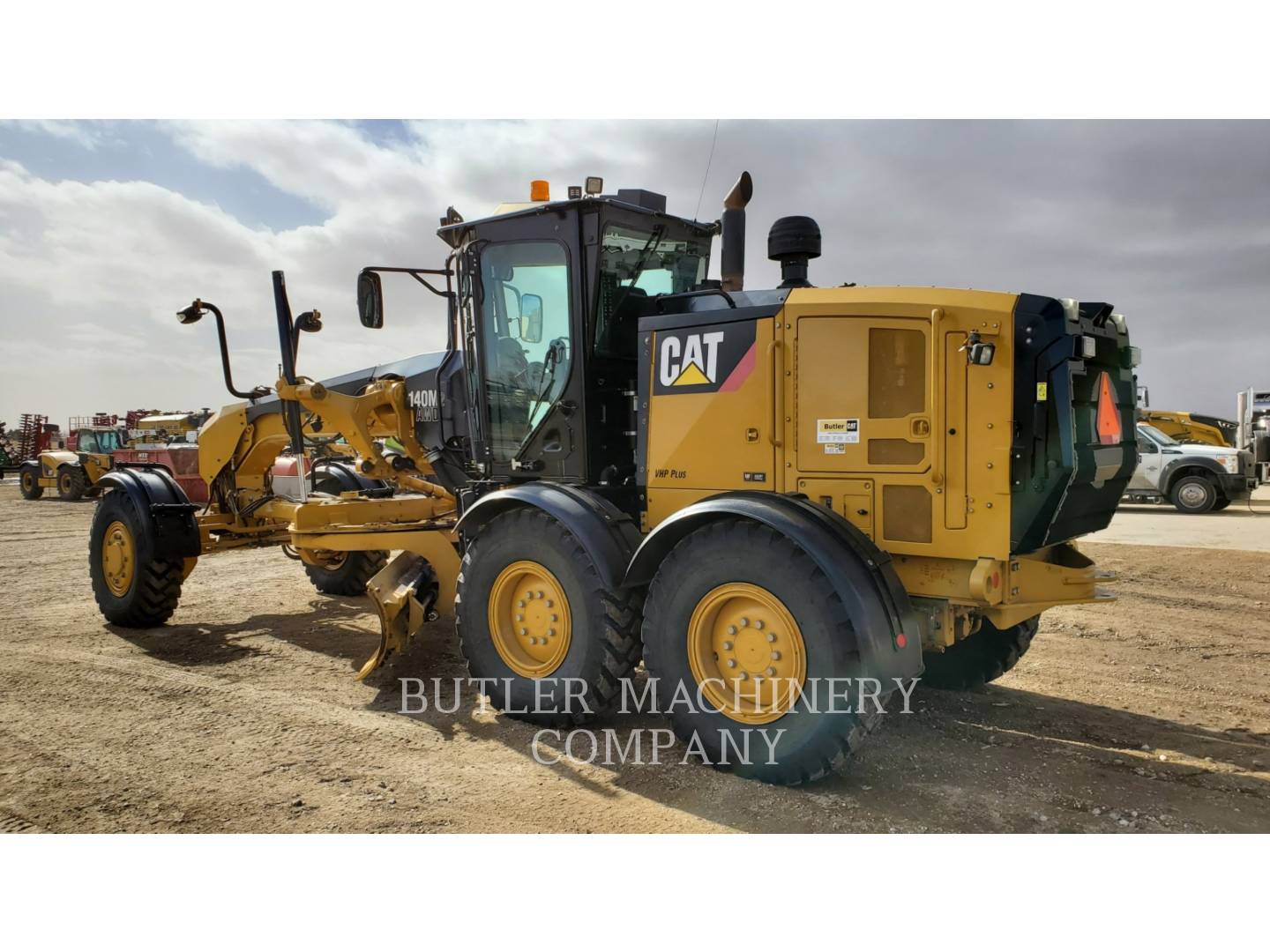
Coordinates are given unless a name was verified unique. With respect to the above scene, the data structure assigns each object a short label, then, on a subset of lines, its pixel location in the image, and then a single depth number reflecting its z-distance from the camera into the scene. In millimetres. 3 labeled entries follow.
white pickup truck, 15398
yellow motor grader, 3688
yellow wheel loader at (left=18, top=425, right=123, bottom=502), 22516
